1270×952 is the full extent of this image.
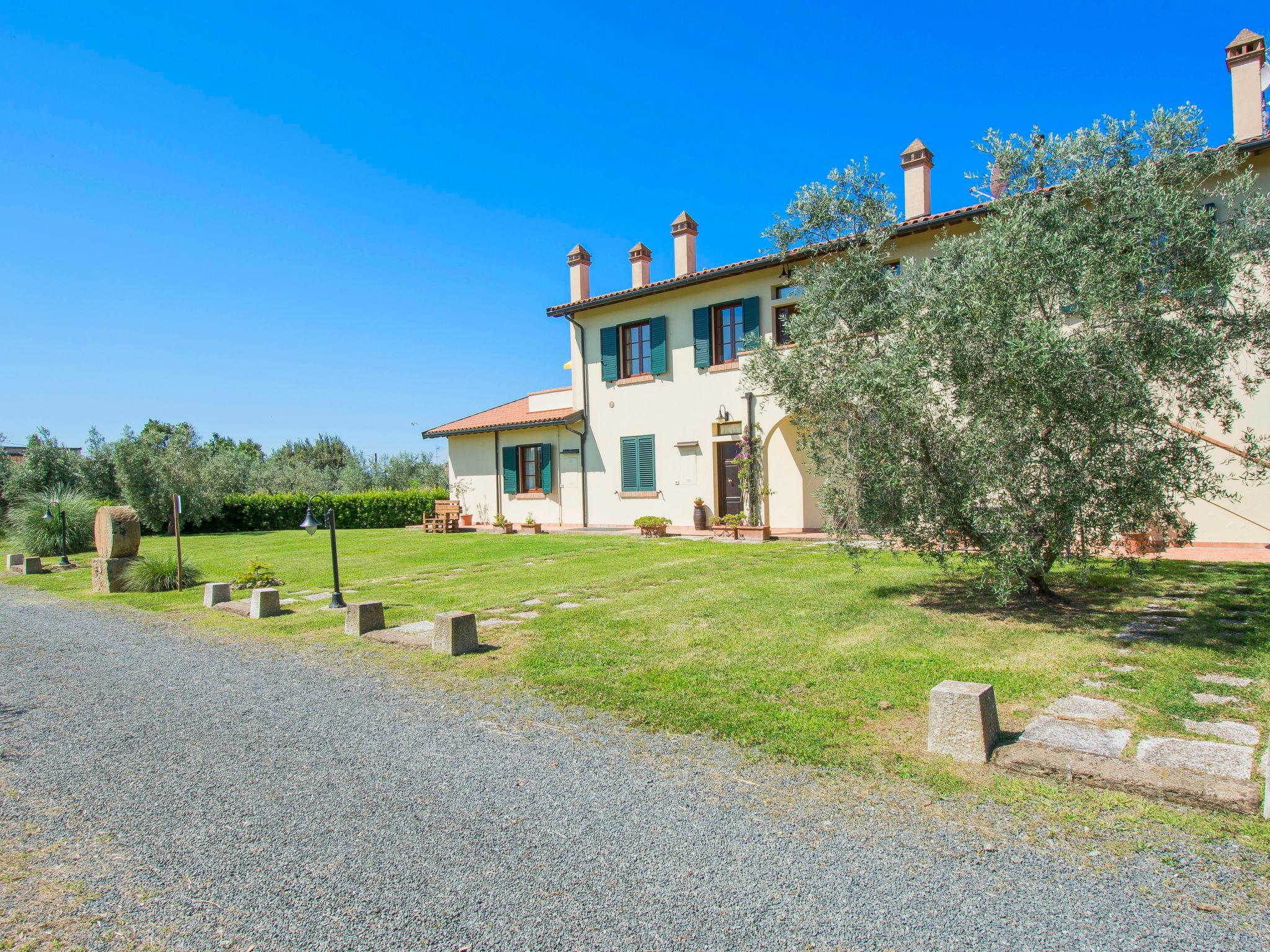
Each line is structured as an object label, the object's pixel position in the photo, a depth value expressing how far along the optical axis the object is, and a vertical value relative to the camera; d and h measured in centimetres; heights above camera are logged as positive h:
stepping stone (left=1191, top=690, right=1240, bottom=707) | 396 -135
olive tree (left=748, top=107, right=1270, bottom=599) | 520 +95
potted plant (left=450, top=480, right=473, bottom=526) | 2098 +20
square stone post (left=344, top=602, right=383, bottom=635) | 672 -115
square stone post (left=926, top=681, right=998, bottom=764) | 339 -123
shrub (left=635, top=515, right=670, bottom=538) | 1472 -78
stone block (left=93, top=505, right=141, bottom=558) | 1066 -34
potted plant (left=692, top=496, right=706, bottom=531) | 1542 -62
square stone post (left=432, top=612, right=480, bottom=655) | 579 -116
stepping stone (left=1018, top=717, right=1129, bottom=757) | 335 -134
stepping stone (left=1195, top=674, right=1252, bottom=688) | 423 -134
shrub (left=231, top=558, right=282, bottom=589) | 954 -102
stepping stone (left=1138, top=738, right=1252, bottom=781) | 307 -135
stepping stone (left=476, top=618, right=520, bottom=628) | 678 -127
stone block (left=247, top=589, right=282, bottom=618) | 793 -115
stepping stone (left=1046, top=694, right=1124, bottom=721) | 384 -136
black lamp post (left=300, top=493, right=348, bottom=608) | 793 -28
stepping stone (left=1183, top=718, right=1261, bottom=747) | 343 -136
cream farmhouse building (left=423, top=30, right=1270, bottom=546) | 1455 +199
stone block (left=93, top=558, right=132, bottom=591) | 1056 -97
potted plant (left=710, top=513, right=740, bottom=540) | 1362 -80
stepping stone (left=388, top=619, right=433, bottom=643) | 662 -127
